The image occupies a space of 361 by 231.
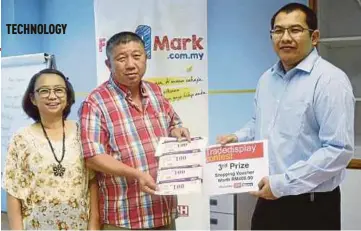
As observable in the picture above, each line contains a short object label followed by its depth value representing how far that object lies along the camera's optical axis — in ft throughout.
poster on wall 7.29
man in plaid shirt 5.78
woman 5.65
